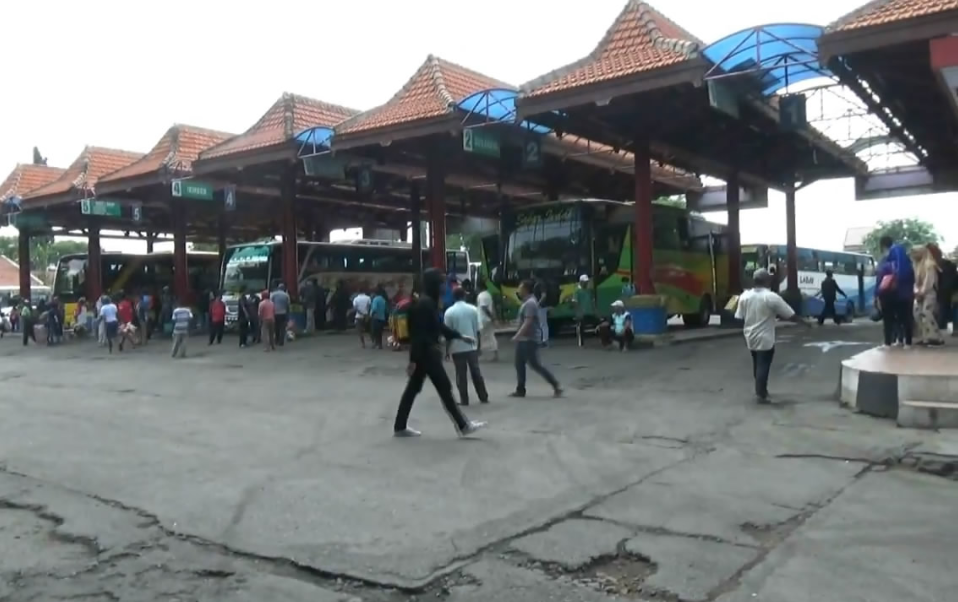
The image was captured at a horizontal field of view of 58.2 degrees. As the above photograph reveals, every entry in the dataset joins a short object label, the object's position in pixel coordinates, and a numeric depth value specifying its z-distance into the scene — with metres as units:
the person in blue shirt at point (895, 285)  11.74
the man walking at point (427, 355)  8.68
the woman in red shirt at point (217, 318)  23.92
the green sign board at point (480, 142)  18.84
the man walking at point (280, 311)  21.89
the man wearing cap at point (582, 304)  18.53
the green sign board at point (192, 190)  25.61
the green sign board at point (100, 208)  28.30
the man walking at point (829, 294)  23.49
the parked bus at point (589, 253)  20.75
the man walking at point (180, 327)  20.46
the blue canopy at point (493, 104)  18.33
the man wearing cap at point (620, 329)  17.61
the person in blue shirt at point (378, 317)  20.36
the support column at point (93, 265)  30.92
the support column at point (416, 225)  28.66
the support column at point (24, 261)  34.31
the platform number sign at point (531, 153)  21.05
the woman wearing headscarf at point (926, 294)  11.84
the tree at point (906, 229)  56.03
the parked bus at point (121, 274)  32.47
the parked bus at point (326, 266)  27.28
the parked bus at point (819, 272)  31.58
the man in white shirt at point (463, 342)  10.91
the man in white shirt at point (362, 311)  21.03
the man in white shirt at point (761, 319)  10.30
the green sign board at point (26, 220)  31.75
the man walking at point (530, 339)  11.56
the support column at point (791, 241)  28.73
